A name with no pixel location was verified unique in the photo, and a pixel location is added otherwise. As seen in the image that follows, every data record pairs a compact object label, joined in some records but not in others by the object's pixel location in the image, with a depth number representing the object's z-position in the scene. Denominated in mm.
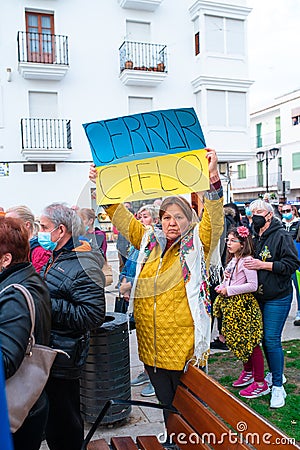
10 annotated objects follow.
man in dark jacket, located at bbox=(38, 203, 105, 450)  2557
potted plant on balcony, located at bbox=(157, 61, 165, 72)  18266
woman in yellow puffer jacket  2650
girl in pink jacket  3846
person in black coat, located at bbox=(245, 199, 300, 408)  3742
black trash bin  3373
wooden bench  1761
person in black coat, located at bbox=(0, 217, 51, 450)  1817
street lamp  20228
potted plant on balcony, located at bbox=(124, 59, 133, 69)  17547
